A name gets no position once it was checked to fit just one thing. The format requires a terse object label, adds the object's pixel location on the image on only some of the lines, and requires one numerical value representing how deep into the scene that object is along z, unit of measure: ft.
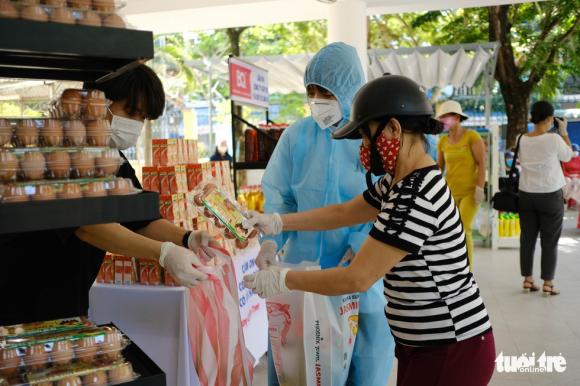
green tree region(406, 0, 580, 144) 37.04
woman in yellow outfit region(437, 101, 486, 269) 19.38
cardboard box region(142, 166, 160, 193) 10.74
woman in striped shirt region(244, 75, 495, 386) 5.21
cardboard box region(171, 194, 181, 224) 10.34
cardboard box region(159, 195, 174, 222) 10.32
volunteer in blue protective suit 7.77
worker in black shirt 5.31
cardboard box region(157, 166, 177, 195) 10.65
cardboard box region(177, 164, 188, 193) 10.72
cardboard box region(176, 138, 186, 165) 11.77
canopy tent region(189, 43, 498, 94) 30.14
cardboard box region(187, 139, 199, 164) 12.14
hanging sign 14.43
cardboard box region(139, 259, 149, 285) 9.32
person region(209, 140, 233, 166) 40.62
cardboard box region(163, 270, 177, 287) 9.16
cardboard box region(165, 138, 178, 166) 11.53
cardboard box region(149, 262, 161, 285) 9.26
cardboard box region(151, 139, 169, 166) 11.51
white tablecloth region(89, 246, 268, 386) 8.93
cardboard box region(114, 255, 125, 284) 9.53
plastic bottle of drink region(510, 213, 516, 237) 27.32
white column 23.11
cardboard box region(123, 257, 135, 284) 9.48
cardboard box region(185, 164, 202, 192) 11.04
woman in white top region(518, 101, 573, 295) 18.10
